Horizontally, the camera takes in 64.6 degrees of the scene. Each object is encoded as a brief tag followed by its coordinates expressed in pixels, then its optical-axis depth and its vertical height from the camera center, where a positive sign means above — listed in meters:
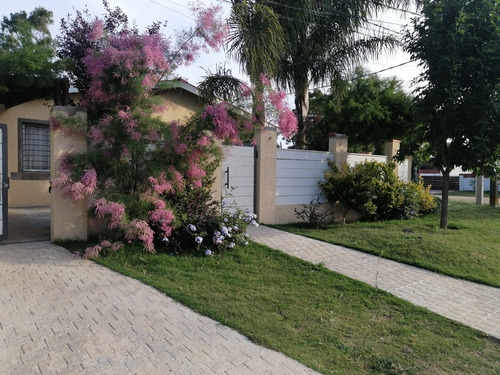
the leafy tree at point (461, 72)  8.41 +2.19
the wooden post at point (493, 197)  16.44 -1.02
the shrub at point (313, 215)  9.47 -1.09
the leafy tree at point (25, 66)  7.22 +1.84
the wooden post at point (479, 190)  17.38 -0.77
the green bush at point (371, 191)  9.74 -0.52
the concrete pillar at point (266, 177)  8.98 -0.17
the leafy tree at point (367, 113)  13.86 +2.07
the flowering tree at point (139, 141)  5.82 +0.42
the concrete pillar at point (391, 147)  12.16 +0.75
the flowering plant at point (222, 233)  6.32 -1.05
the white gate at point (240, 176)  8.49 -0.15
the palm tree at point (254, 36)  8.70 +2.95
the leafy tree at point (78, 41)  8.43 +2.80
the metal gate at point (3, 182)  6.26 -0.26
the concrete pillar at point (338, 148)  10.47 +0.60
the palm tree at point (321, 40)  9.99 +3.54
